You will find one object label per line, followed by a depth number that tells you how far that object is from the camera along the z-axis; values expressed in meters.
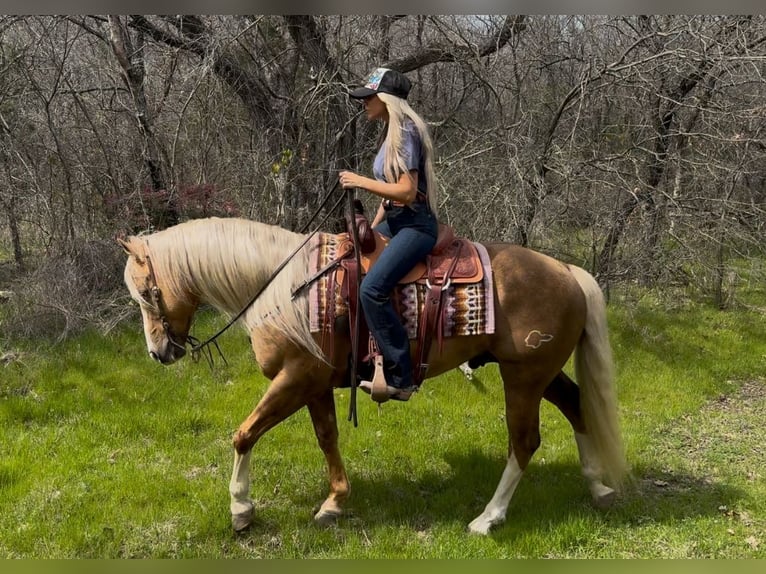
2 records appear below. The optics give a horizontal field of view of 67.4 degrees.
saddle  3.25
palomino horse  3.25
